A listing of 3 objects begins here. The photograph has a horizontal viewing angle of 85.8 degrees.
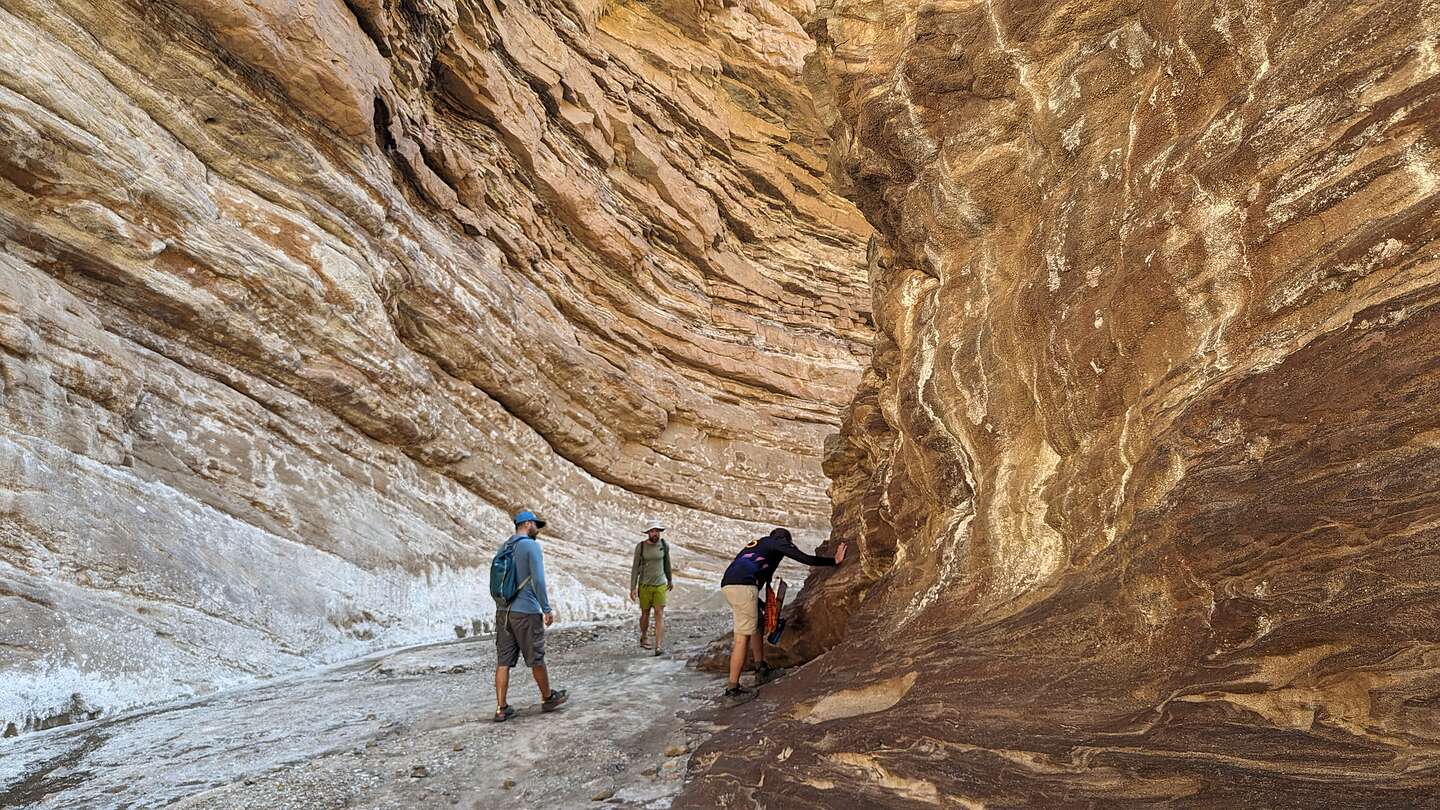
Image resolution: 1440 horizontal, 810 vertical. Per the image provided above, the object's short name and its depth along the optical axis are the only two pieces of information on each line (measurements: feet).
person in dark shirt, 19.85
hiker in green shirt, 28.40
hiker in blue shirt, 18.90
